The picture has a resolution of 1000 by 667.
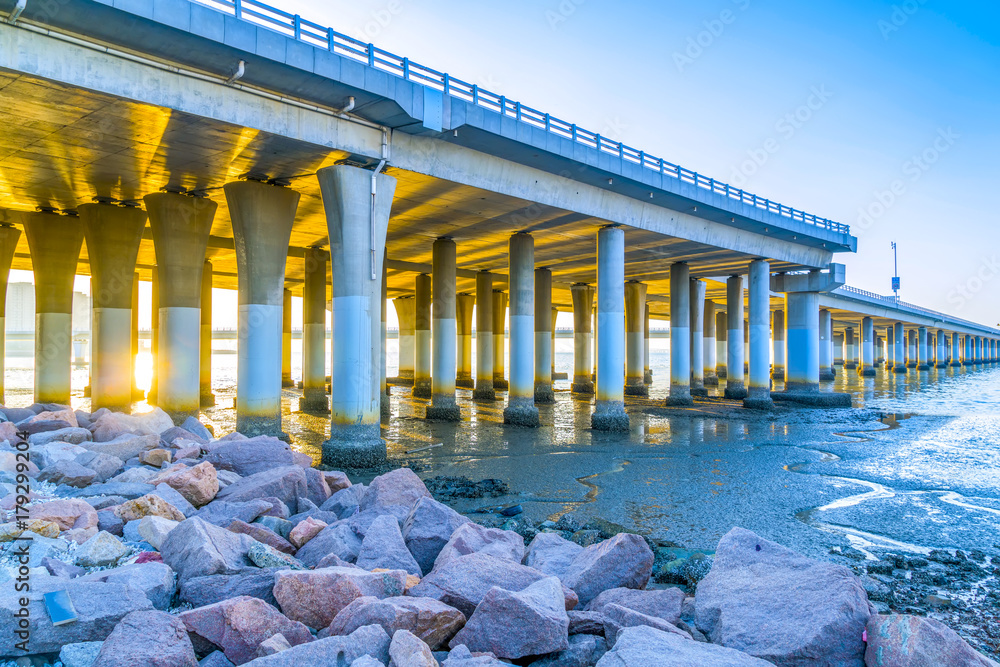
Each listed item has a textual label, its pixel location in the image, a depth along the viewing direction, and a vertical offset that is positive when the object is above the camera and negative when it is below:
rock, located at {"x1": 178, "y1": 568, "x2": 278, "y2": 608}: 5.96 -2.29
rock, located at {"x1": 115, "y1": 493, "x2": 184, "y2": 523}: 8.02 -2.02
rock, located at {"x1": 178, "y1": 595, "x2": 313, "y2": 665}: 5.05 -2.27
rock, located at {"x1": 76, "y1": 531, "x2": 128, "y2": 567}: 6.72 -2.19
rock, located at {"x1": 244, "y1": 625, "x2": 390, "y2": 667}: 4.60 -2.26
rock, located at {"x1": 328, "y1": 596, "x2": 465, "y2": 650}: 5.21 -2.27
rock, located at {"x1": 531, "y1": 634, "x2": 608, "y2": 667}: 5.23 -2.59
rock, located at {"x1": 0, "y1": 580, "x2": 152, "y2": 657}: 4.79 -2.10
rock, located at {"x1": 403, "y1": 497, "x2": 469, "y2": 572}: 7.91 -2.32
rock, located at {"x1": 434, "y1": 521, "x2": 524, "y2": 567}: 7.30 -2.35
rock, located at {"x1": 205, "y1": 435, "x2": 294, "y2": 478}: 11.63 -1.98
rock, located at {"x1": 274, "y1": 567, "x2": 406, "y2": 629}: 5.66 -2.22
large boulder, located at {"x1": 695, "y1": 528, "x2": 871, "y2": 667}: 5.11 -2.33
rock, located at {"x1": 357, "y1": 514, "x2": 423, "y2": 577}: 7.06 -2.32
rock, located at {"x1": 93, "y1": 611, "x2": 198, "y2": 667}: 4.52 -2.20
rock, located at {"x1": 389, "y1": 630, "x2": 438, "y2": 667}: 4.62 -2.27
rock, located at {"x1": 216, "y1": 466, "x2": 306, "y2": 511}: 9.53 -2.11
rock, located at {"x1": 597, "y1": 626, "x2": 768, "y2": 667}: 4.65 -2.31
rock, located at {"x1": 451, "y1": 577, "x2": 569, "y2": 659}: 5.23 -2.35
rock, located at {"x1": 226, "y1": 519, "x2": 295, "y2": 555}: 7.65 -2.25
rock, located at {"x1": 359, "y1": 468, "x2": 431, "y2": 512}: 9.69 -2.23
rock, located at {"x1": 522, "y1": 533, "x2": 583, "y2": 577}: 7.50 -2.55
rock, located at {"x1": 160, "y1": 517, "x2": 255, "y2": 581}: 6.29 -2.11
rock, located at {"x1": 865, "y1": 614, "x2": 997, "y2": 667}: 4.75 -2.29
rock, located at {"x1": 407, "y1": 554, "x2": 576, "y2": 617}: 5.94 -2.29
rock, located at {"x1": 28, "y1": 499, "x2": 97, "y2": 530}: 7.38 -1.94
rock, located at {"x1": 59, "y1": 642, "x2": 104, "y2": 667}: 4.70 -2.31
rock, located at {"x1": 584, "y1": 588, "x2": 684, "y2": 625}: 6.12 -2.52
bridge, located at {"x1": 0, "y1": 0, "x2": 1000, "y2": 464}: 13.27 +5.53
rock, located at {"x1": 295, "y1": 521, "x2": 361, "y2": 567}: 7.41 -2.36
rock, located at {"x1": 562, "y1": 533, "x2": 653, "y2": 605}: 6.79 -2.43
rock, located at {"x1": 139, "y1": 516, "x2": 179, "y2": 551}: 7.24 -2.09
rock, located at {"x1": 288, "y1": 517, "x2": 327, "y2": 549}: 7.85 -2.28
